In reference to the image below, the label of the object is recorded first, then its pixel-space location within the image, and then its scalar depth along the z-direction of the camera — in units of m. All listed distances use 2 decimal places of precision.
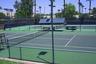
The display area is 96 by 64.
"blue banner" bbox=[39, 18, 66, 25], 20.51
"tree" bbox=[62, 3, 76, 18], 33.20
